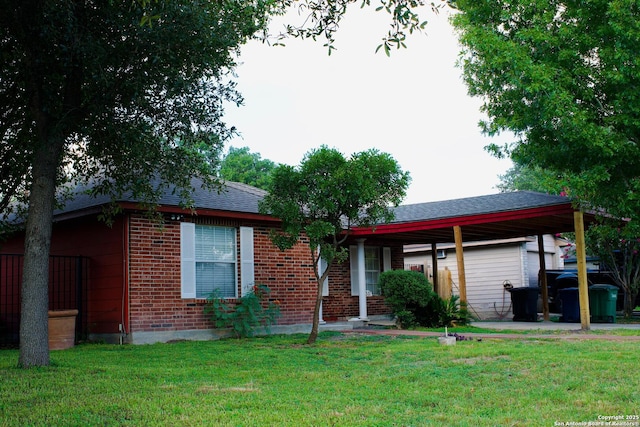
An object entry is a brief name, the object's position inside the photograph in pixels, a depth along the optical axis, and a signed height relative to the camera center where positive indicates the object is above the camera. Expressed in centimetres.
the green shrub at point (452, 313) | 1568 -95
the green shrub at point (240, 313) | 1323 -66
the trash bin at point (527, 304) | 1888 -93
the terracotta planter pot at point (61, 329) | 1143 -75
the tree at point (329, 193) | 1088 +150
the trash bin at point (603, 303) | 1659 -85
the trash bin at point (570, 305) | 1733 -91
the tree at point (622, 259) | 1853 +33
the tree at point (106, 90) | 826 +282
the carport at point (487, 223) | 1426 +132
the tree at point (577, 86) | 1276 +393
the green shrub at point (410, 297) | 1525 -51
